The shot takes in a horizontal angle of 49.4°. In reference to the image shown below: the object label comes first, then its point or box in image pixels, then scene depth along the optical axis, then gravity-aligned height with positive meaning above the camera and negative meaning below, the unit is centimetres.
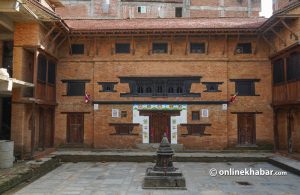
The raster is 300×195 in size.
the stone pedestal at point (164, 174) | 1280 -226
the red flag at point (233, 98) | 2108 +127
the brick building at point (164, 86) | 2130 +210
